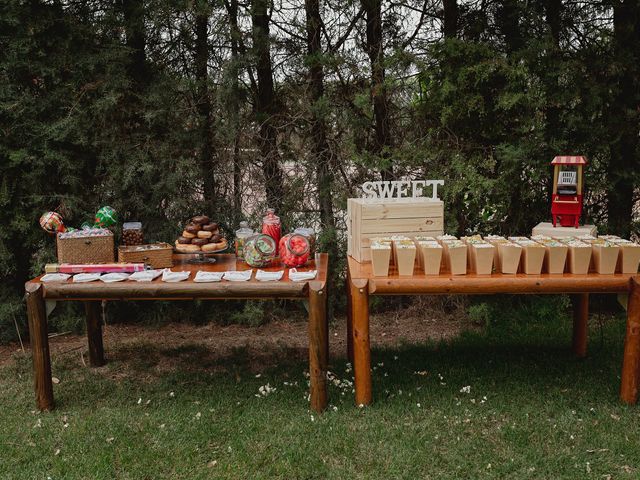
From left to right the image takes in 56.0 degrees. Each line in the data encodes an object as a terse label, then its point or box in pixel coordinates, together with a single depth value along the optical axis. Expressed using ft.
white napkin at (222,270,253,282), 10.71
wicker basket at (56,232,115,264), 11.35
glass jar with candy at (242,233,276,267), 11.66
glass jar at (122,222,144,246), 12.09
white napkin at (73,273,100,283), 10.78
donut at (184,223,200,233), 11.72
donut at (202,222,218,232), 11.75
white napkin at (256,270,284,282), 10.71
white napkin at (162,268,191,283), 10.76
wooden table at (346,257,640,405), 10.42
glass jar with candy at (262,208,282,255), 12.38
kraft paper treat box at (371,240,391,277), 10.62
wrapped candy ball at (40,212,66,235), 11.69
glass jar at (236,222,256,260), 12.18
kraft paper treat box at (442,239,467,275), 10.69
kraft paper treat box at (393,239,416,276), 10.63
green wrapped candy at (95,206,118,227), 12.04
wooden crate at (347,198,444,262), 11.84
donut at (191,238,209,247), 11.73
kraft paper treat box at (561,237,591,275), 10.60
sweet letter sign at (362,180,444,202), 12.15
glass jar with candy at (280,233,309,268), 11.65
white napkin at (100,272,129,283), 10.78
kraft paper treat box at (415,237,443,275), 10.64
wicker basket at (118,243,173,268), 11.66
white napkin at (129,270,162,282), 10.83
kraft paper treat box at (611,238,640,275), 10.53
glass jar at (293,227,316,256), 12.05
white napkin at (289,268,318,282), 10.68
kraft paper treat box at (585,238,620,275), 10.54
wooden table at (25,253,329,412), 10.51
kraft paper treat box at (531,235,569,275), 10.64
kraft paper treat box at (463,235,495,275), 10.73
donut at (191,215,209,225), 11.68
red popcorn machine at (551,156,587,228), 12.07
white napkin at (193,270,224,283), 10.72
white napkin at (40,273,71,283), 10.87
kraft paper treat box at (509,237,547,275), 10.60
